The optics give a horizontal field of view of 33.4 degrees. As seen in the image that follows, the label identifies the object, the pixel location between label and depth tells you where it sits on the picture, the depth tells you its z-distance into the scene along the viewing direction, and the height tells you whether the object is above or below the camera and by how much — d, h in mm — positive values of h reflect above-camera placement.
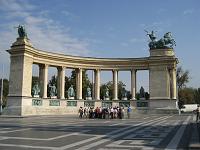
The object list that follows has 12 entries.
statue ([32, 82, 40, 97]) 56156 +1841
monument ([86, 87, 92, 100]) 66512 +1210
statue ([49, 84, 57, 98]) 60425 +1813
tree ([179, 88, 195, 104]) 106250 +1735
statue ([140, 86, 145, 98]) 66312 +1610
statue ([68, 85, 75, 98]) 63659 +1715
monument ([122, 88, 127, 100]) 66950 +1220
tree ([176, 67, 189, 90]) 106438 +8036
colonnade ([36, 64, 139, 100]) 59312 +3890
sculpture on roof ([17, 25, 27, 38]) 55875 +11542
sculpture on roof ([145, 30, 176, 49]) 64062 +11448
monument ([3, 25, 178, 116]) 53375 +4909
